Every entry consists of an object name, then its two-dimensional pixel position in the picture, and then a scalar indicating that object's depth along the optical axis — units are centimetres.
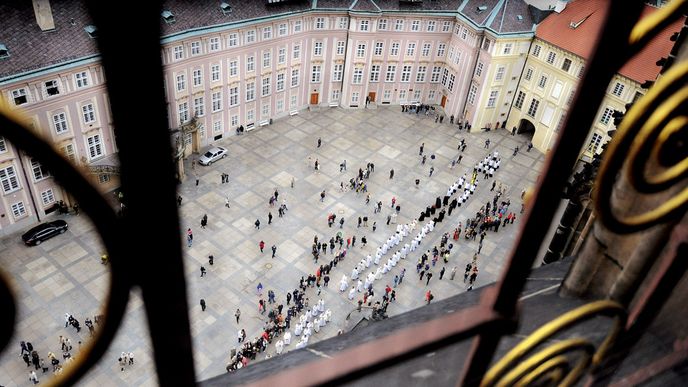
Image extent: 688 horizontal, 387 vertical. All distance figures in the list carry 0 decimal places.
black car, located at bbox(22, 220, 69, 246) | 3659
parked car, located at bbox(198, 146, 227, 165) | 4775
